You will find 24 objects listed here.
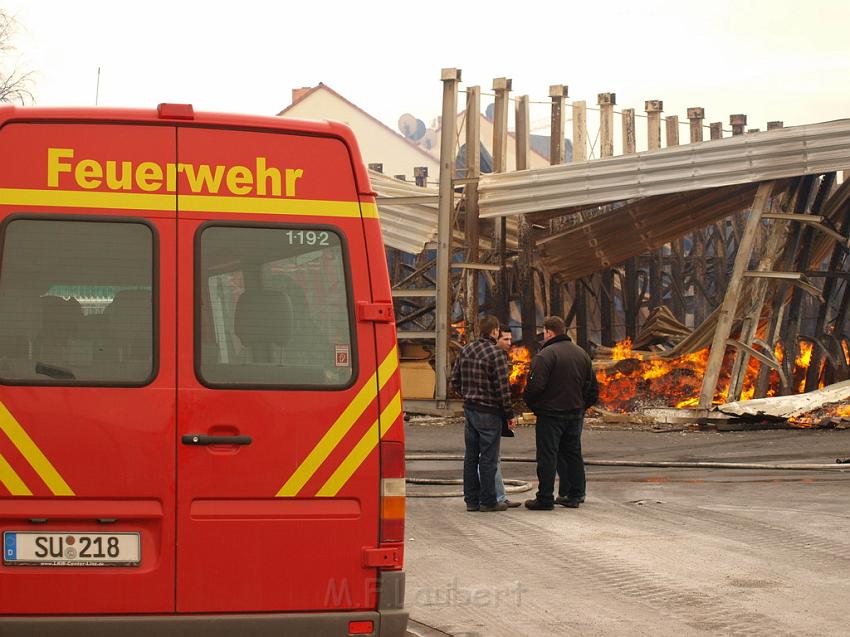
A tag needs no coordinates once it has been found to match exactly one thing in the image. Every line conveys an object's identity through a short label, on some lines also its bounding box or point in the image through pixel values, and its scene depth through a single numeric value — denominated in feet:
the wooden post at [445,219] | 83.82
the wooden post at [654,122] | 106.83
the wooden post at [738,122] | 121.49
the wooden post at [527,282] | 90.63
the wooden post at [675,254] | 119.24
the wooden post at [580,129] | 98.89
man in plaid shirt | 40.91
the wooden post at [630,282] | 110.22
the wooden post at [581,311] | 102.27
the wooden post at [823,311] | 81.41
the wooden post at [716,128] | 129.59
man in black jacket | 41.70
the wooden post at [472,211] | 87.20
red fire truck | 17.72
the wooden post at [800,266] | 76.38
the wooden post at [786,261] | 75.46
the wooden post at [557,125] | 94.79
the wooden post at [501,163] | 90.89
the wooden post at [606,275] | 100.99
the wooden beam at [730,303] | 75.25
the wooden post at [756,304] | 76.54
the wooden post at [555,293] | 97.40
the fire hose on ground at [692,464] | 54.95
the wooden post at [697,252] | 116.98
